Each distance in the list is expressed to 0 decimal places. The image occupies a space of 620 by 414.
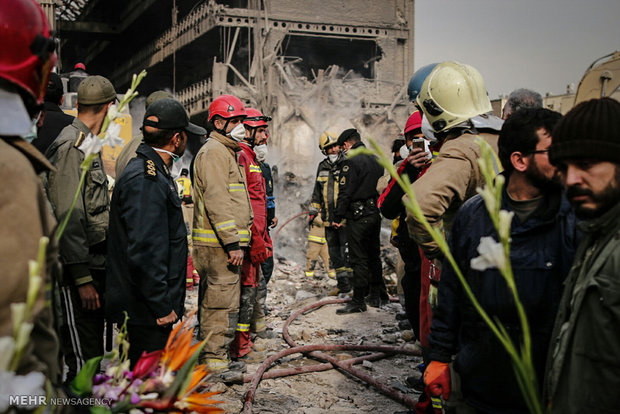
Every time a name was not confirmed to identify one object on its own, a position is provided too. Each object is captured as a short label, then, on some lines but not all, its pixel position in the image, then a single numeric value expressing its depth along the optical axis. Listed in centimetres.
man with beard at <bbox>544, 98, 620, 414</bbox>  160
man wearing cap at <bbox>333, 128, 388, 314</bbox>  817
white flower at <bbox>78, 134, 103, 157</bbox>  173
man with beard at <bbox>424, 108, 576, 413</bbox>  216
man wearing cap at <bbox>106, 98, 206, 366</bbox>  321
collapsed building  2173
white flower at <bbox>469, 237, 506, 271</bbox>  132
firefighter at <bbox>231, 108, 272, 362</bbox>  557
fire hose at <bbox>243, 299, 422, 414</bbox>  449
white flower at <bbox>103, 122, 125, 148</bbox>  185
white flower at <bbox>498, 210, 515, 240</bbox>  125
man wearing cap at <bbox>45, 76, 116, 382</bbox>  344
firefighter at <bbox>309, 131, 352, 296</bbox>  917
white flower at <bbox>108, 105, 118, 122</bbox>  184
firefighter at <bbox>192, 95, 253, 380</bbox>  484
